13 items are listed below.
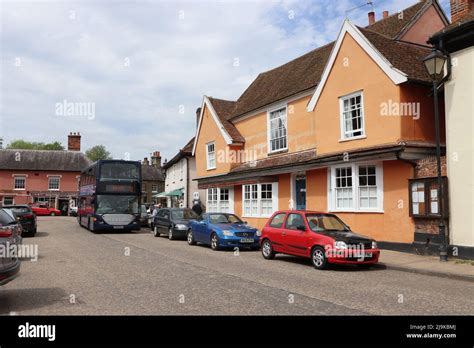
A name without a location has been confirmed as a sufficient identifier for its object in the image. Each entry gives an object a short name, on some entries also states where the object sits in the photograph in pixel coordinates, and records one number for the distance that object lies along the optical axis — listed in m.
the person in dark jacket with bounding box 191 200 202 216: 26.42
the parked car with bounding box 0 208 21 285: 6.61
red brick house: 56.91
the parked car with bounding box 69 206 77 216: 53.06
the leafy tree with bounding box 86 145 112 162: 100.44
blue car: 15.49
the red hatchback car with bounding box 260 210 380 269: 10.85
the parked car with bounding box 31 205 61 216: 51.03
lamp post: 11.90
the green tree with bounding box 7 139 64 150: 87.69
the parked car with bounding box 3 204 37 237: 20.94
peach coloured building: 13.94
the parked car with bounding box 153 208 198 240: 19.64
